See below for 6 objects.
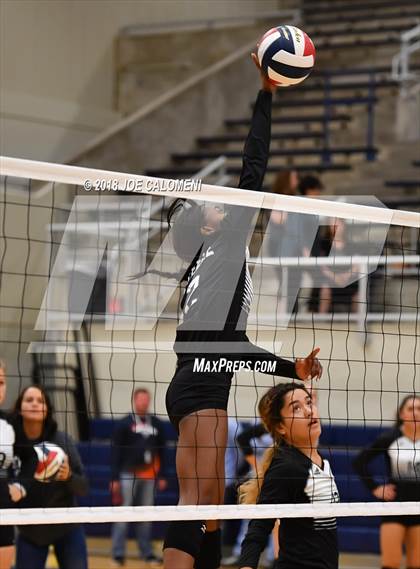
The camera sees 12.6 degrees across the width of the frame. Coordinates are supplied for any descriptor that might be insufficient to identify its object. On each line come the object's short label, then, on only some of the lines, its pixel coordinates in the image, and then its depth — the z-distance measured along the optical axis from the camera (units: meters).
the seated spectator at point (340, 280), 14.90
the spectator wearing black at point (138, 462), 15.68
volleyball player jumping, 7.16
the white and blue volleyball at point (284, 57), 7.73
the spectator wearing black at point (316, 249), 15.32
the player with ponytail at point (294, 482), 7.26
